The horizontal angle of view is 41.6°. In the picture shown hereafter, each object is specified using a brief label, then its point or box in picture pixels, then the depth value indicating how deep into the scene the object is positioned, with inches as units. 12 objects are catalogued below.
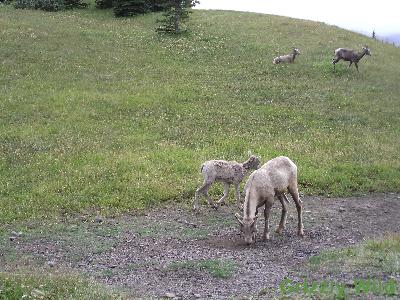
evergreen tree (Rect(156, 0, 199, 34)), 1633.2
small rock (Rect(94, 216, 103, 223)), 579.1
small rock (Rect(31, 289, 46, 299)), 351.7
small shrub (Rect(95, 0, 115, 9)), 2043.6
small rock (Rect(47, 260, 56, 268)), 455.8
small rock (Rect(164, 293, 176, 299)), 381.8
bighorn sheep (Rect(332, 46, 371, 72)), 1346.0
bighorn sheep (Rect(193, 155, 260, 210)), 617.9
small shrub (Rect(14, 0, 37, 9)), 1968.5
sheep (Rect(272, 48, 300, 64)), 1395.2
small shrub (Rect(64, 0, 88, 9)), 2050.0
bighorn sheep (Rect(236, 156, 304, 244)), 503.2
